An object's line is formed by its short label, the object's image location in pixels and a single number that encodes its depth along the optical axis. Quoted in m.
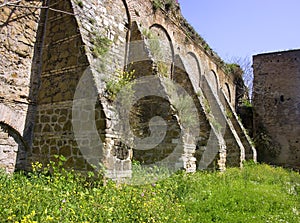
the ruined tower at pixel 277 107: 17.86
